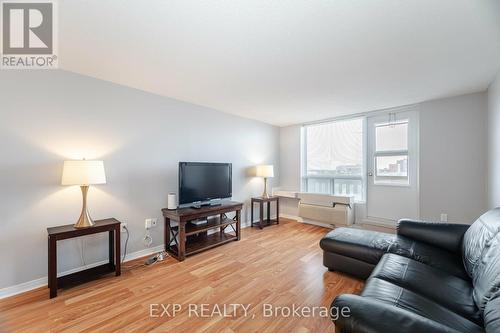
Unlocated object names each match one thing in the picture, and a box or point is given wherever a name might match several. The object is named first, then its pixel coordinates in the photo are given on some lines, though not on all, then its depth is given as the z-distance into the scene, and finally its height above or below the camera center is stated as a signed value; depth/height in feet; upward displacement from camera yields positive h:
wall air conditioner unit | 12.51 -2.64
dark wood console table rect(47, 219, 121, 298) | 6.26 -2.83
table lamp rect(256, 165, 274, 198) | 13.79 -0.27
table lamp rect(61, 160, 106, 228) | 6.60 -0.27
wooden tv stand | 8.81 -2.83
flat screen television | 9.70 -0.72
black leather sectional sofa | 3.08 -2.58
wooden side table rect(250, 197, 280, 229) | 13.52 -2.89
